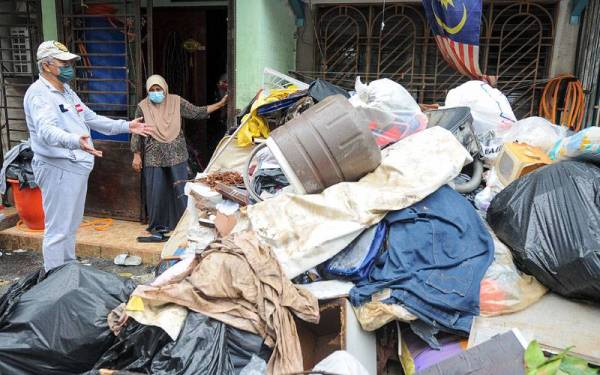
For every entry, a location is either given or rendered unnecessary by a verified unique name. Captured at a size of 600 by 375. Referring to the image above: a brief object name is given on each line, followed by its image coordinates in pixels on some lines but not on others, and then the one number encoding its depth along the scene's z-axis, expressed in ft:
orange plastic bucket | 15.16
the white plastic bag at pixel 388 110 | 9.39
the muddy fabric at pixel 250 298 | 6.55
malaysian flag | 10.94
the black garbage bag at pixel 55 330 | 6.79
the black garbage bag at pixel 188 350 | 6.10
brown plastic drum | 8.27
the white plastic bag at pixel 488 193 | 9.59
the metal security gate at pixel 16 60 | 16.89
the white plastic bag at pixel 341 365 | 5.77
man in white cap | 10.37
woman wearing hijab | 14.87
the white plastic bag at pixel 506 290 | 7.33
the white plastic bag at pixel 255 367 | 6.31
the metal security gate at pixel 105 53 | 15.83
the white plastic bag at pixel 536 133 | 10.52
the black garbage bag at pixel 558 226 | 6.85
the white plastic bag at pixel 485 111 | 11.85
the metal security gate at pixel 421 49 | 14.82
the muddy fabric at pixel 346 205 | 7.58
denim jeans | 7.06
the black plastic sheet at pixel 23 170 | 14.75
